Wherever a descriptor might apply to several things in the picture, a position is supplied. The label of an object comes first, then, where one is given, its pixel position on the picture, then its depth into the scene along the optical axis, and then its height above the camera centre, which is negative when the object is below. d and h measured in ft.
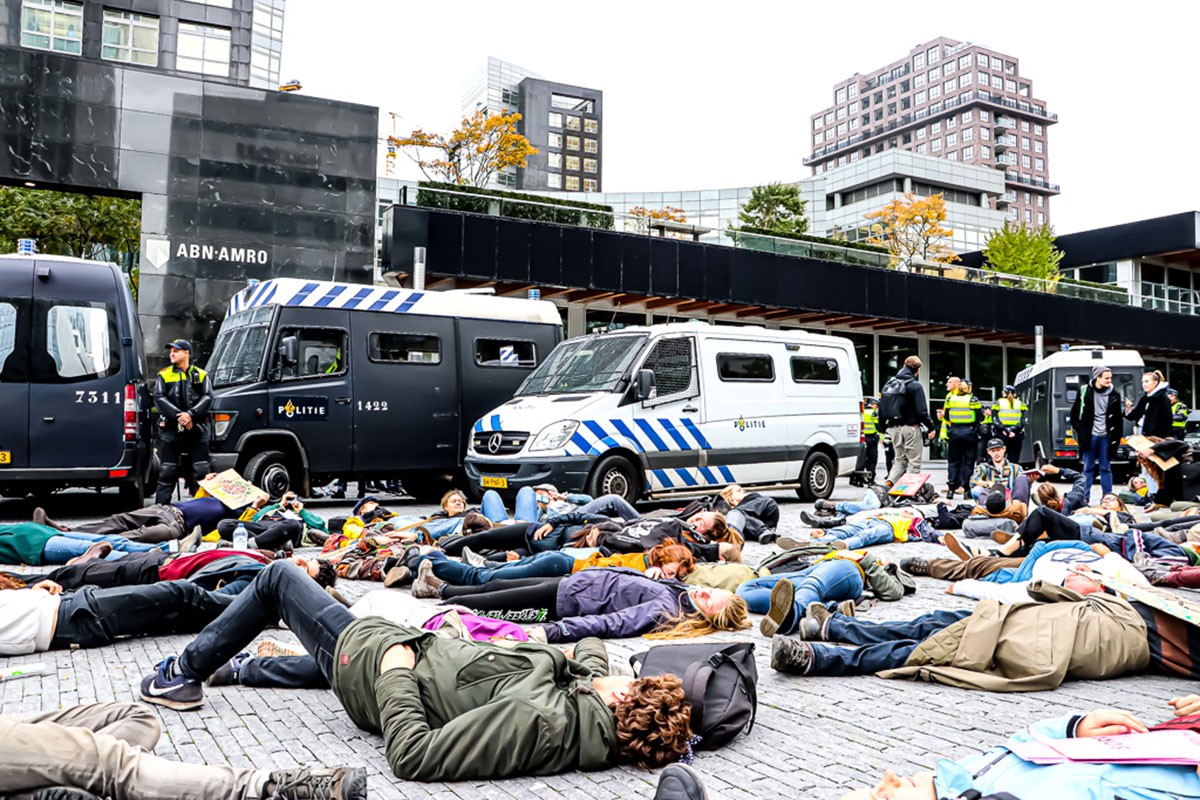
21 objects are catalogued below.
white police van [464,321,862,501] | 37.47 +0.95
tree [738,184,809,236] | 170.50 +42.73
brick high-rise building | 411.34 +148.66
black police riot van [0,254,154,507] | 33.88 +1.94
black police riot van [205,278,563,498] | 40.09 +2.67
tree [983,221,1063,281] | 143.64 +29.67
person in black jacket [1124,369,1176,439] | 45.16 +1.87
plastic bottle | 25.99 -2.81
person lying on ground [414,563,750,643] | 17.70 -3.13
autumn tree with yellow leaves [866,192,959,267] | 169.78 +39.55
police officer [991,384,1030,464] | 59.41 +1.76
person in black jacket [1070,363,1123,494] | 48.34 +1.20
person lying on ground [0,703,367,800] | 8.46 -3.08
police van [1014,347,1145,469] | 67.92 +4.01
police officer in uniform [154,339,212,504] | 36.45 +0.64
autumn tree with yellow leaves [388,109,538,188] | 128.98 +40.09
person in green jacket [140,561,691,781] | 10.41 -3.03
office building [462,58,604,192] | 416.26 +143.68
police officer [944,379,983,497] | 48.34 +0.49
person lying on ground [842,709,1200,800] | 8.14 -2.93
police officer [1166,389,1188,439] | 59.72 +2.07
